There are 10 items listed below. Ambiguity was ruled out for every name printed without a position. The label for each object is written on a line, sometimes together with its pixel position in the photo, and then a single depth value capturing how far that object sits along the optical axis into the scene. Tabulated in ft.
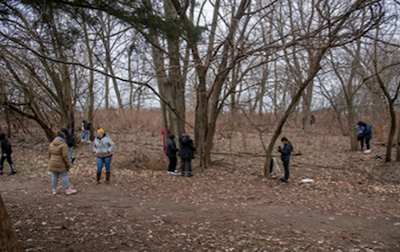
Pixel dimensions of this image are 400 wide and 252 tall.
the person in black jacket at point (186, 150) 28.04
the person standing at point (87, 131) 47.83
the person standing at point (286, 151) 25.98
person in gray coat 22.72
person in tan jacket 19.69
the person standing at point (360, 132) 41.14
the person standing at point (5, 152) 26.22
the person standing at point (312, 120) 71.67
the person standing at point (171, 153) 28.48
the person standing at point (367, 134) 40.40
